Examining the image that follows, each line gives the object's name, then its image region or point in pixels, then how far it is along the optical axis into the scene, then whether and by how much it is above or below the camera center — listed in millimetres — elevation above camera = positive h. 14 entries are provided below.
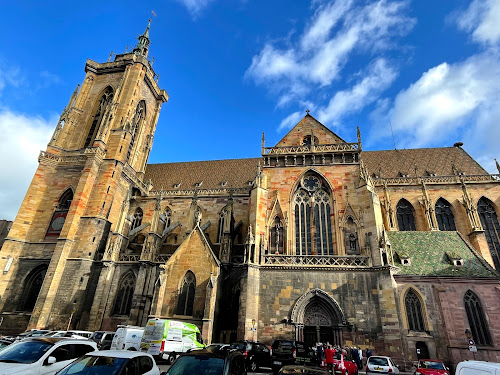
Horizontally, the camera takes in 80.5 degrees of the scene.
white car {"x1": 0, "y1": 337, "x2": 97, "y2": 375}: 5953 -838
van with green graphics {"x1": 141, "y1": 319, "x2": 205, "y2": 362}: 12297 -708
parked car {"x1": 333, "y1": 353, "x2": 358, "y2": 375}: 12048 -1301
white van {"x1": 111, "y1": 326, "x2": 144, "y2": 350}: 13273 -841
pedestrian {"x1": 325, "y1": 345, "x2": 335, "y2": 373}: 11711 -985
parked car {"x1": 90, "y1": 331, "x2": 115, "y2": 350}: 14403 -982
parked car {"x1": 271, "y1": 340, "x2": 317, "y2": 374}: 12430 -978
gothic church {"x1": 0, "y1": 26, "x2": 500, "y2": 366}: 16906 +5283
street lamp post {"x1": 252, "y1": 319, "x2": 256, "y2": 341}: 16406 -157
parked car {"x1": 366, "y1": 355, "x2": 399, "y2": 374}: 13039 -1276
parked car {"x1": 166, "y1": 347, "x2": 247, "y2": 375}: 5332 -686
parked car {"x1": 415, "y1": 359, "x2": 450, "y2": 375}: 12086 -1186
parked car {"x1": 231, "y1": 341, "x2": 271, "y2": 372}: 13037 -1107
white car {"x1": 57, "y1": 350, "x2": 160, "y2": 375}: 5188 -773
